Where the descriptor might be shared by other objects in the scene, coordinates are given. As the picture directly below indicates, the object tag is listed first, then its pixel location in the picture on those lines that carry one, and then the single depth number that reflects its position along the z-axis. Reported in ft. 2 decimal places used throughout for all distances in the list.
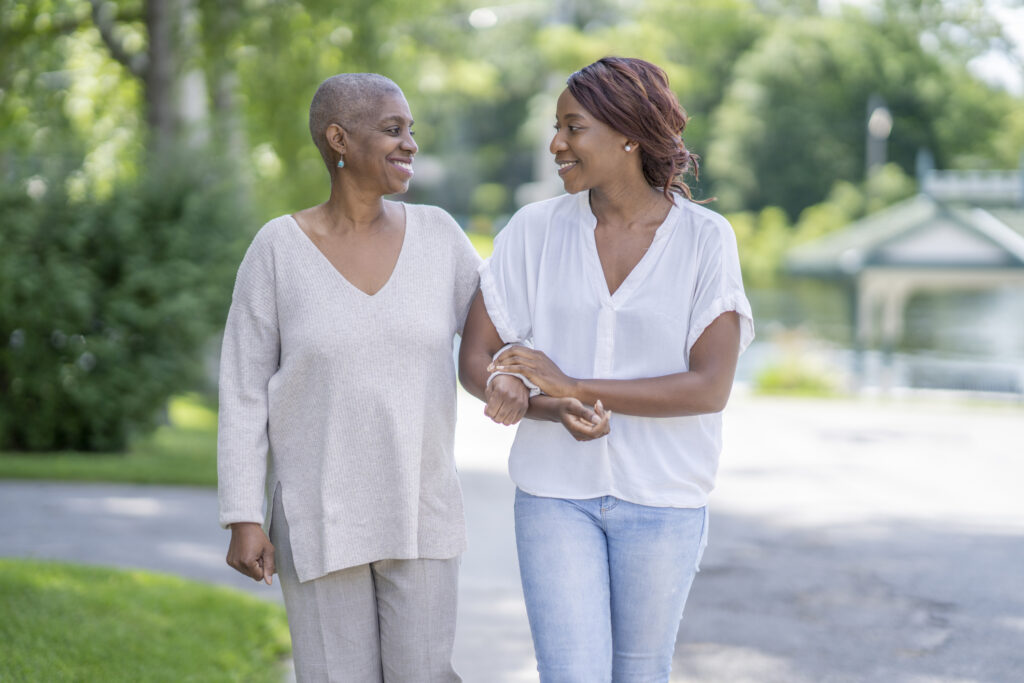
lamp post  165.52
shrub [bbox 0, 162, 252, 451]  36.99
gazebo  91.30
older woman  9.93
